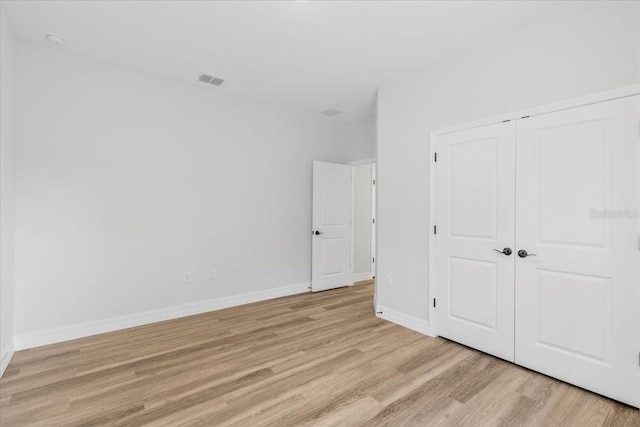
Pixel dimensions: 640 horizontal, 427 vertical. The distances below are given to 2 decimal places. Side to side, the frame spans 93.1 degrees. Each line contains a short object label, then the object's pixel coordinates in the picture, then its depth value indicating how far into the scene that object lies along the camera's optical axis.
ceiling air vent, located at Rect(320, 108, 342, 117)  4.76
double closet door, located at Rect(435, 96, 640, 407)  2.06
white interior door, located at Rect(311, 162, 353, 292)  4.92
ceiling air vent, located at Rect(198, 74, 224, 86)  3.62
